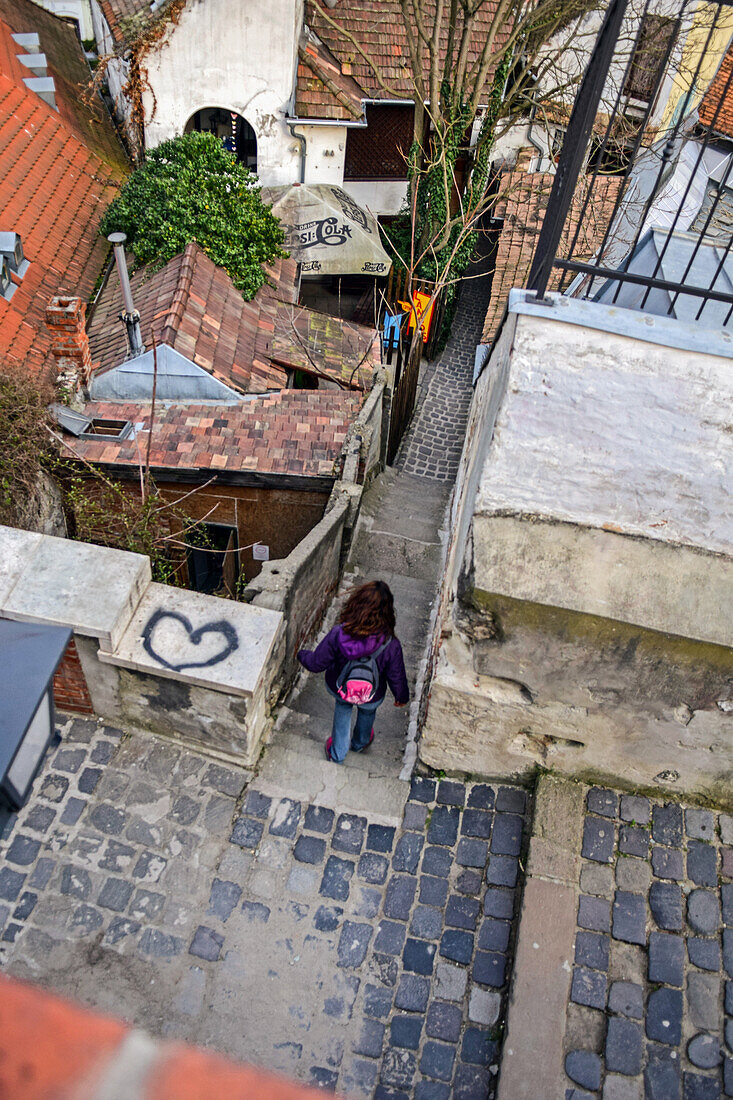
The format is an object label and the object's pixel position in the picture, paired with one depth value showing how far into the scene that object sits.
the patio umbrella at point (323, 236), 13.62
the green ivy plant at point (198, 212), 10.76
